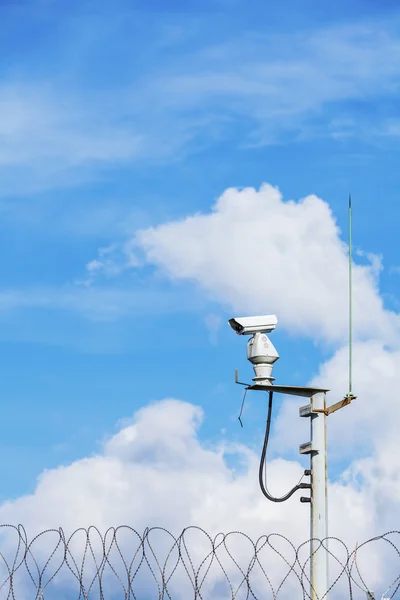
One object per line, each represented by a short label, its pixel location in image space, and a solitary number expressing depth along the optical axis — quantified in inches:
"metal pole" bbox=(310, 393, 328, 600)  489.4
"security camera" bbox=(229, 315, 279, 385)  527.8
